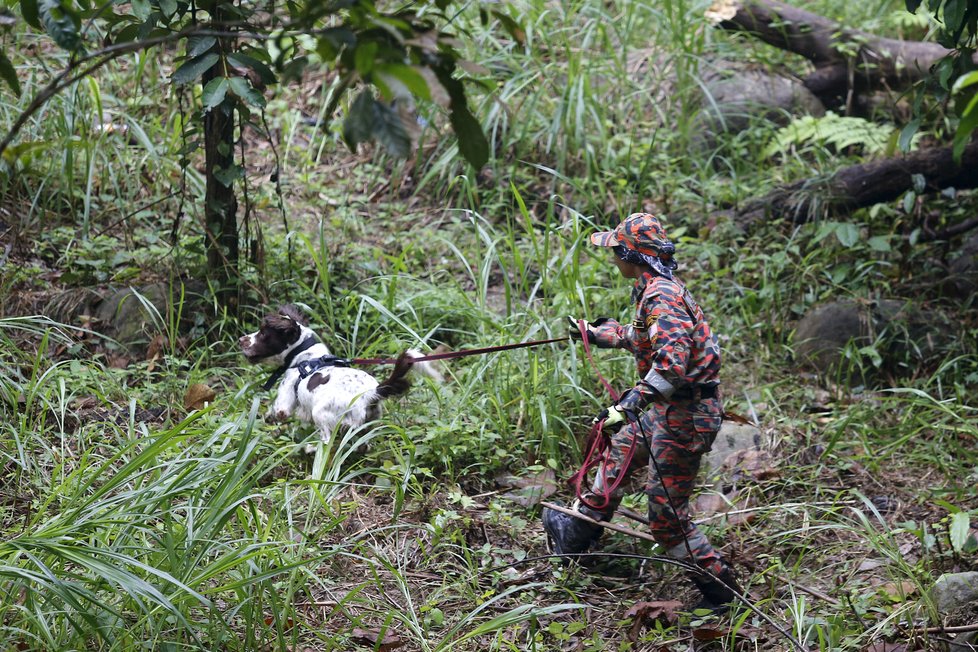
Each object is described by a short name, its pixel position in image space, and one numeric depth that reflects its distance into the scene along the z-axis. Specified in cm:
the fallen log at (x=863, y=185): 1198
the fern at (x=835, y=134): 1373
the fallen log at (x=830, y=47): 1498
